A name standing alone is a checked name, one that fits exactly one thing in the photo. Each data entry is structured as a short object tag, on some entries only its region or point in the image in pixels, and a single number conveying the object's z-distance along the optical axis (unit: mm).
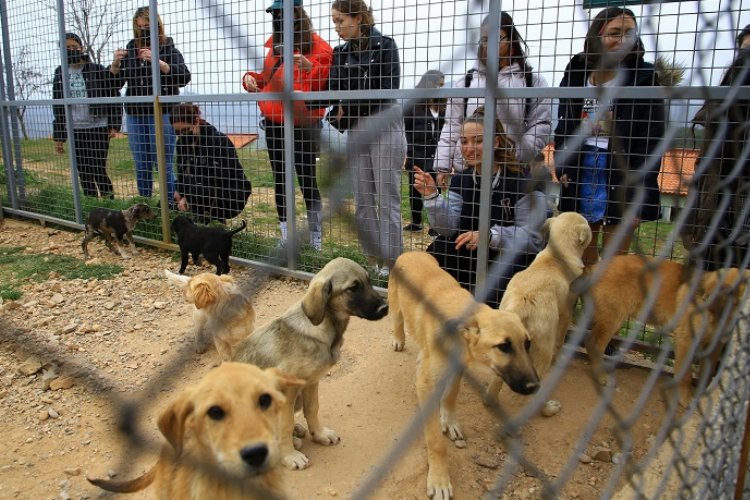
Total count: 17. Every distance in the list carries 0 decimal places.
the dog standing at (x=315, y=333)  2992
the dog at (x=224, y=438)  1643
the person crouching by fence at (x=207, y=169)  6191
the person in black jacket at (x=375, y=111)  4391
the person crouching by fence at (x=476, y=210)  4148
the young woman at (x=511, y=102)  3889
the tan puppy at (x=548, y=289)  3312
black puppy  5875
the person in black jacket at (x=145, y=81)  6238
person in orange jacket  4707
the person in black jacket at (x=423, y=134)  4496
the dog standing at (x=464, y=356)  2754
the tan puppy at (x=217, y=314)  3893
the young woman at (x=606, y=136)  3533
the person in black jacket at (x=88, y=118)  7020
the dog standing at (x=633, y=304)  3344
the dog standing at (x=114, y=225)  6809
